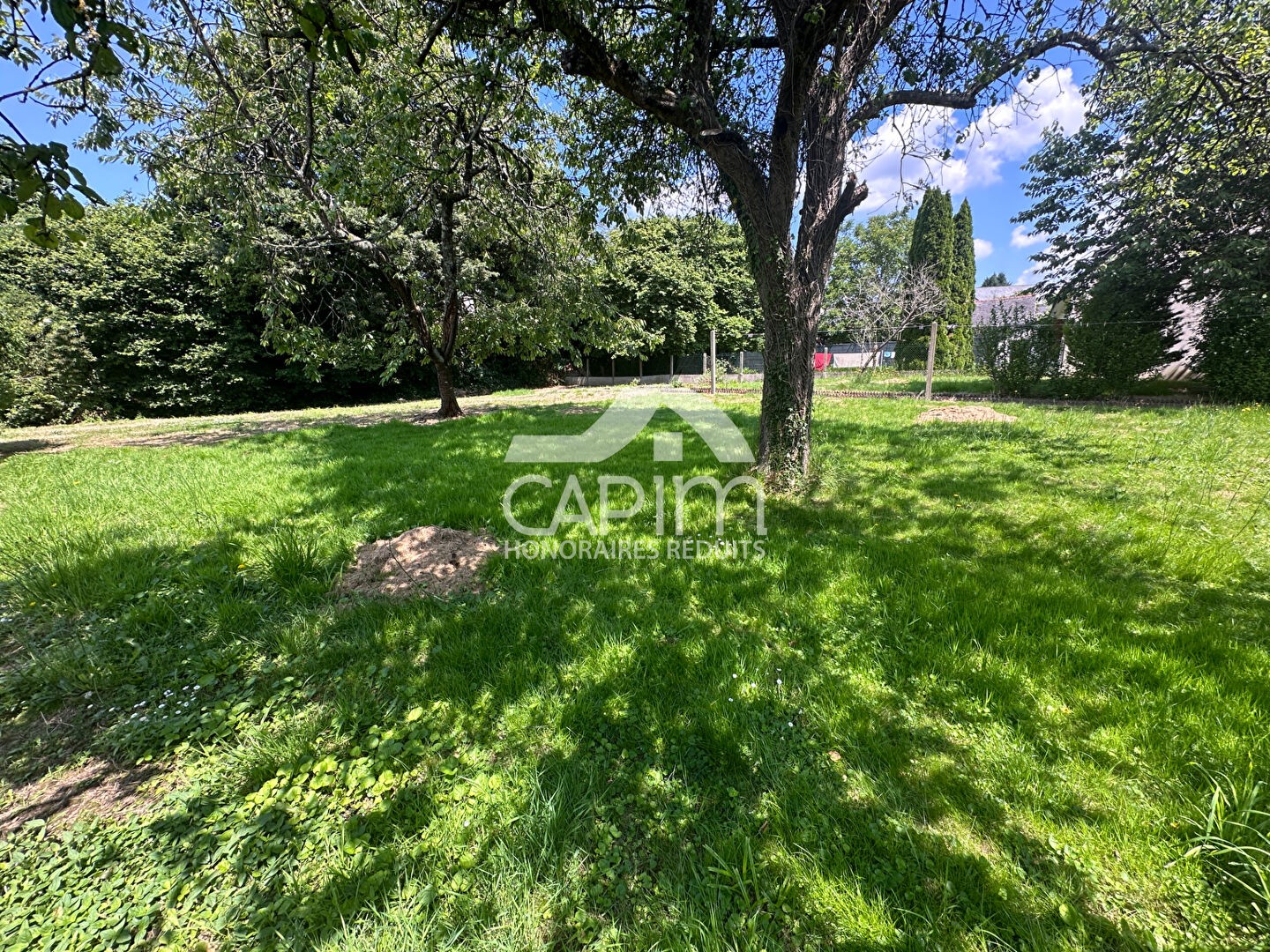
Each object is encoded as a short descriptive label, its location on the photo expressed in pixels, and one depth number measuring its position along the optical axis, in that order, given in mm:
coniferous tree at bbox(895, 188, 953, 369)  20953
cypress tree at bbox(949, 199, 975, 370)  21047
